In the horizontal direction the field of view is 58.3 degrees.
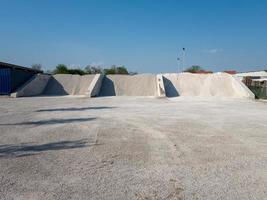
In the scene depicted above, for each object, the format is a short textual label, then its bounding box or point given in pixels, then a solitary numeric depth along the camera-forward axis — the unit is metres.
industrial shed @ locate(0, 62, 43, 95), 22.64
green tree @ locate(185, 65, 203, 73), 78.29
